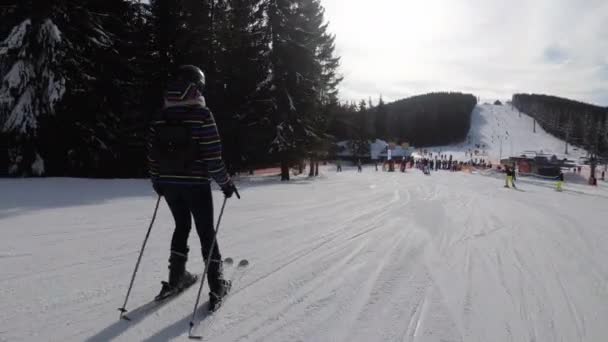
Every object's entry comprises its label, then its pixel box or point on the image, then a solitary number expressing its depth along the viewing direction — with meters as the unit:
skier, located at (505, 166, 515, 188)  22.27
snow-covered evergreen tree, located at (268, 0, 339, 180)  20.28
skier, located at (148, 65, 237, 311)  3.04
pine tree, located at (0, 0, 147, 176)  13.71
